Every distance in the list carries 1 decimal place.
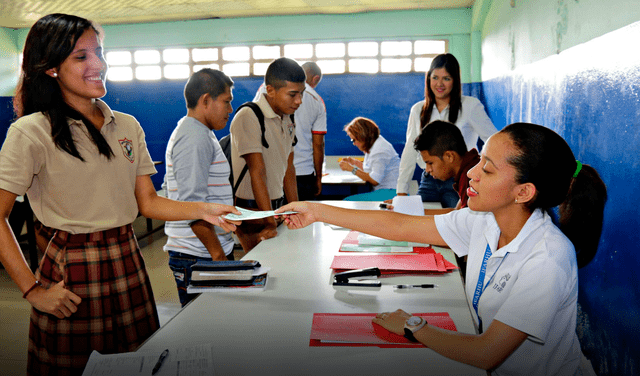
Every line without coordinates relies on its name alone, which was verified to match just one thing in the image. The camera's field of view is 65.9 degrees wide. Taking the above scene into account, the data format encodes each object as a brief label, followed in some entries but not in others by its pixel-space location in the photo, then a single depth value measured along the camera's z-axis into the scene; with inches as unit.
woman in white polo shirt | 42.9
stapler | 60.9
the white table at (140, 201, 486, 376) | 41.8
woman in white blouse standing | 127.0
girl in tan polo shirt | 49.9
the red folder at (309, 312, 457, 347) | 45.6
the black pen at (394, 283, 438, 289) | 60.4
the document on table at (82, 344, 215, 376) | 40.3
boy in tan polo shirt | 89.7
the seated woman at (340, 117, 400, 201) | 178.2
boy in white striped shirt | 73.7
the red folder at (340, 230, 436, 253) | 75.6
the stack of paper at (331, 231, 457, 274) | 66.4
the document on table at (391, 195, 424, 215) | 83.9
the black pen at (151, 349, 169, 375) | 40.5
